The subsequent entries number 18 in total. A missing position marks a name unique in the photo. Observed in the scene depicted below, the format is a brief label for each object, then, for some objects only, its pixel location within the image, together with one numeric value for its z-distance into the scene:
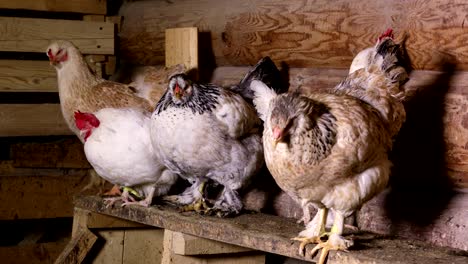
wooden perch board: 2.21
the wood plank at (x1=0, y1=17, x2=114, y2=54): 3.88
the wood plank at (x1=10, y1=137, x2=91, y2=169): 4.04
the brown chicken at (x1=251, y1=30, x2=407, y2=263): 2.22
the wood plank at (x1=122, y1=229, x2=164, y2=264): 3.55
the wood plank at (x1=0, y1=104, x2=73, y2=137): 3.91
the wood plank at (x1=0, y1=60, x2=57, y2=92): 3.90
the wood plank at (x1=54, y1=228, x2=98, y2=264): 3.36
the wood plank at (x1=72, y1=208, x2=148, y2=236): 3.40
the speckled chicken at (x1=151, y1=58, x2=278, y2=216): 2.77
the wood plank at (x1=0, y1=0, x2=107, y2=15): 3.92
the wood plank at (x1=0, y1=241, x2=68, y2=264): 4.07
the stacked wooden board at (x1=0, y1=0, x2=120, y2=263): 3.93
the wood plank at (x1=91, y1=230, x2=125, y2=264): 3.48
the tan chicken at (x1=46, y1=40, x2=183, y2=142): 3.41
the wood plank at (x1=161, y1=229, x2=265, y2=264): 2.88
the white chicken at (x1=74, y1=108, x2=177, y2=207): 3.05
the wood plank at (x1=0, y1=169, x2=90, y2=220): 4.02
